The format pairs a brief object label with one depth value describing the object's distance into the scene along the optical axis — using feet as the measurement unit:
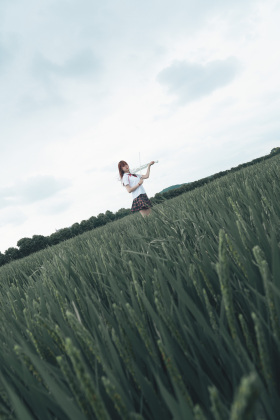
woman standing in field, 20.54
